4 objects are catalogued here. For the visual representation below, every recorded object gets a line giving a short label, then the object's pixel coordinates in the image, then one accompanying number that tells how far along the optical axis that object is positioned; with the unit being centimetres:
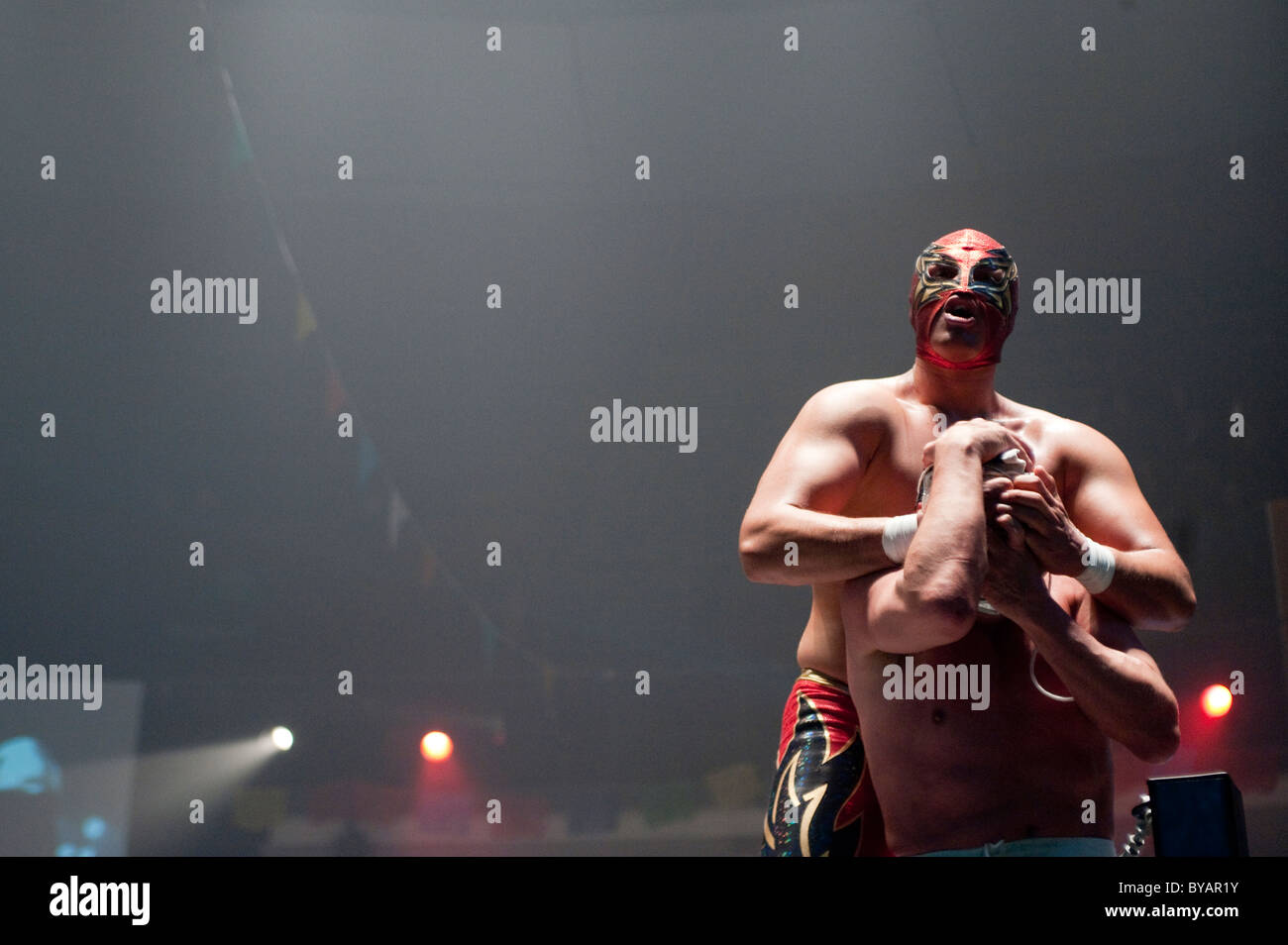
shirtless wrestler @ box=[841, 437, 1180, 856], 254
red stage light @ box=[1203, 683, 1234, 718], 485
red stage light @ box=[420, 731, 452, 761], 511
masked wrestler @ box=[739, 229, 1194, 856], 260
